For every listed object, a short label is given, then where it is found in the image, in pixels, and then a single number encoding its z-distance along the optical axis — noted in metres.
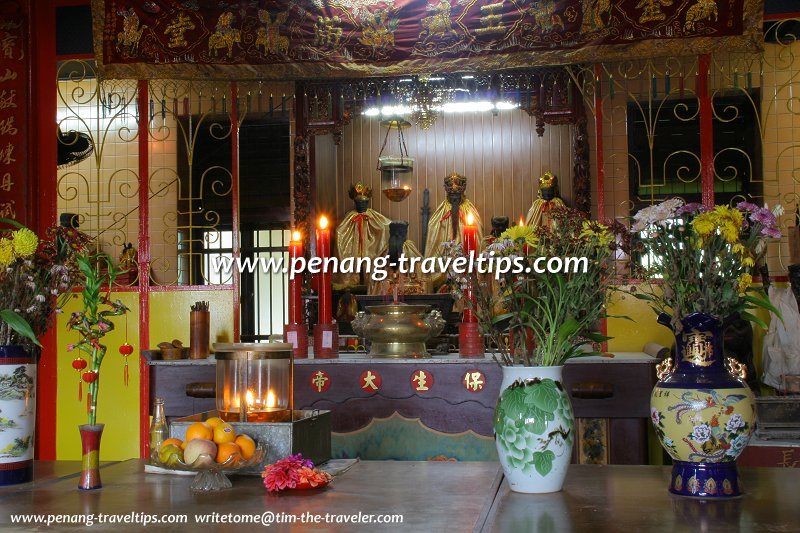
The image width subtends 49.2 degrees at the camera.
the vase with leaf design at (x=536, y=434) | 1.74
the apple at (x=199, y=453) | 1.79
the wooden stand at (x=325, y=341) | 3.95
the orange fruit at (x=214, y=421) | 1.90
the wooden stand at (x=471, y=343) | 3.80
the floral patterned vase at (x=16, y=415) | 1.97
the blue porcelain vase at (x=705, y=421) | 1.66
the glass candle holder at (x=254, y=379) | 2.20
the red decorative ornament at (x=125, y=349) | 2.19
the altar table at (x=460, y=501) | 1.50
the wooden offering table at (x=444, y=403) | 3.66
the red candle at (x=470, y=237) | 3.43
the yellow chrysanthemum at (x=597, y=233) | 1.86
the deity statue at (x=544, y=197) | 7.50
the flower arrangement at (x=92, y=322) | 1.94
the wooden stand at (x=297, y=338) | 4.00
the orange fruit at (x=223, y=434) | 1.88
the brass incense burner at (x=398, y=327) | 3.79
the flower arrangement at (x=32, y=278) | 2.05
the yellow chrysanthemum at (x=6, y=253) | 2.05
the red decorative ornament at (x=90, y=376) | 1.95
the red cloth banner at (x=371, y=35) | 4.34
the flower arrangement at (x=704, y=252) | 1.71
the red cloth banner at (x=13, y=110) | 4.79
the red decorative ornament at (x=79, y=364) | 2.06
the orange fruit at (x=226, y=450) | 1.84
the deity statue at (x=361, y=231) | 8.02
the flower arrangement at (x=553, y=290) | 1.84
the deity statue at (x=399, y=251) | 7.28
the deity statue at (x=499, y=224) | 7.92
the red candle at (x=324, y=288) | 4.00
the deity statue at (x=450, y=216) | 7.86
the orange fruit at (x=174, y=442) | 1.87
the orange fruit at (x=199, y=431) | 1.85
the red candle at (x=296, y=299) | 5.01
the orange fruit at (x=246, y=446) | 1.90
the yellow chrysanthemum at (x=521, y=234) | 1.91
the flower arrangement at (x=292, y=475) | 1.77
